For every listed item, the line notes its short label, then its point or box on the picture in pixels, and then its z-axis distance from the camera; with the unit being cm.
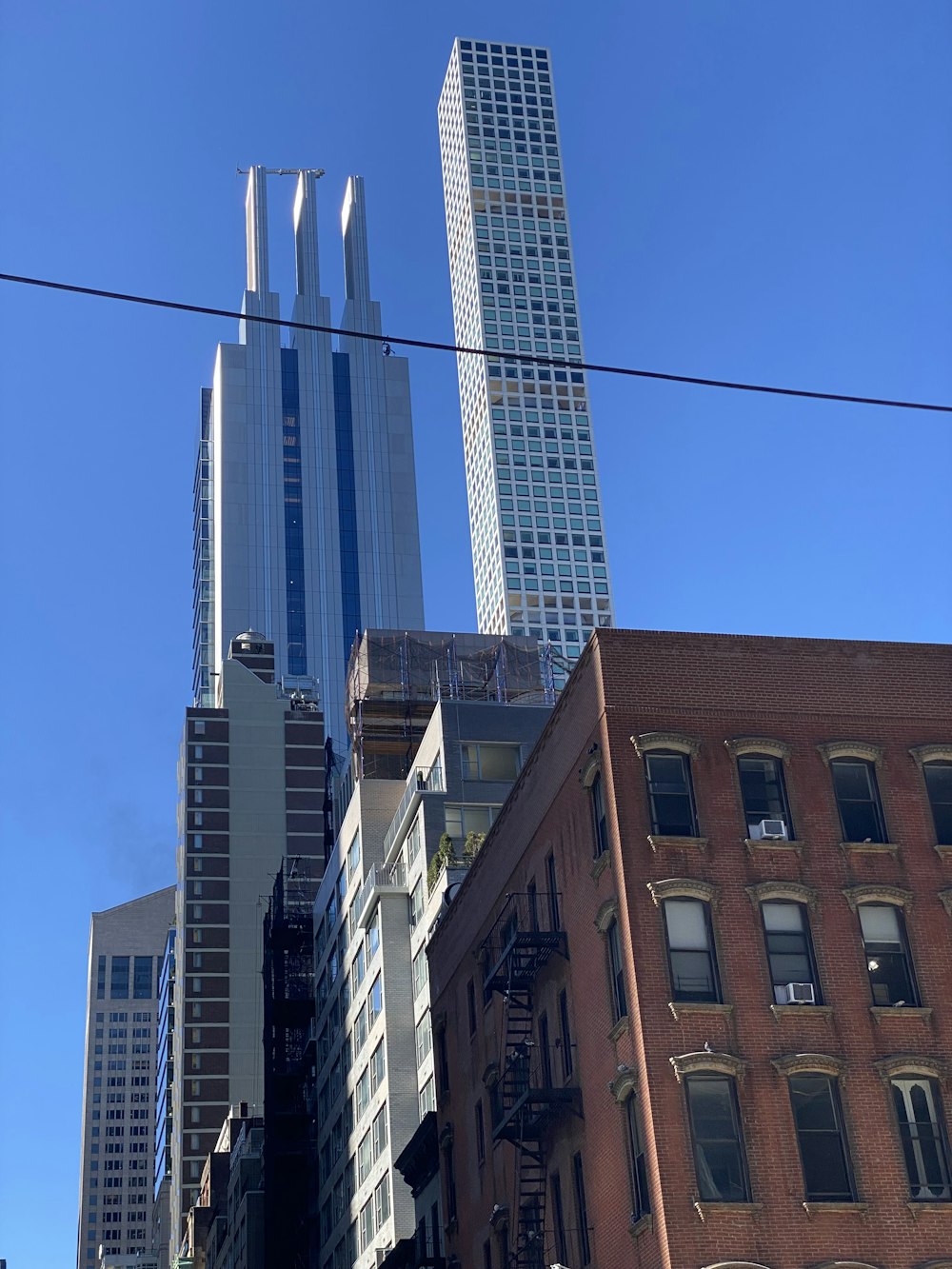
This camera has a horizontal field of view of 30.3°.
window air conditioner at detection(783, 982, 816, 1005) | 3866
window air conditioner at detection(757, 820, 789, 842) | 4103
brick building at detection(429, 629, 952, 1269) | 3653
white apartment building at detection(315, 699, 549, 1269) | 7262
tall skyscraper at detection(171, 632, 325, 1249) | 15738
